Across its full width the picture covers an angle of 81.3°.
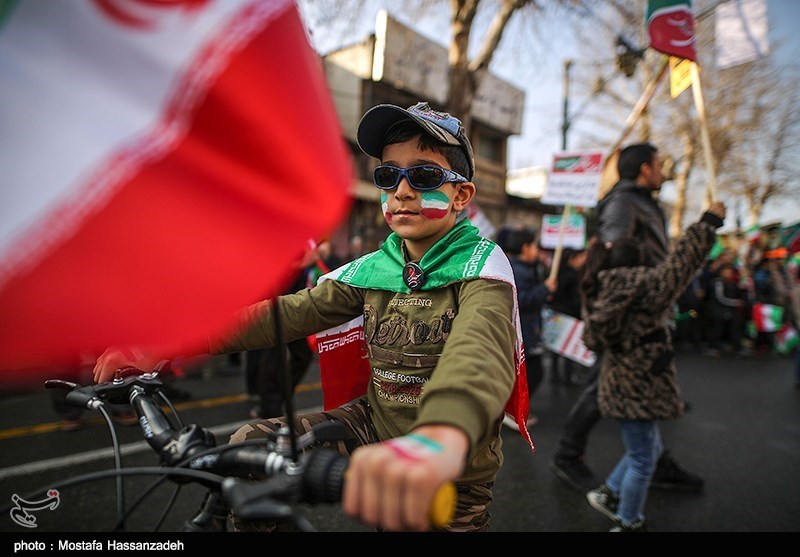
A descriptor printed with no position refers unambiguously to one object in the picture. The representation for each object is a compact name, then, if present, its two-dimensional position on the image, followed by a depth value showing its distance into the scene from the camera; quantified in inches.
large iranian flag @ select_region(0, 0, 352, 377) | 24.9
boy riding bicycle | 57.3
